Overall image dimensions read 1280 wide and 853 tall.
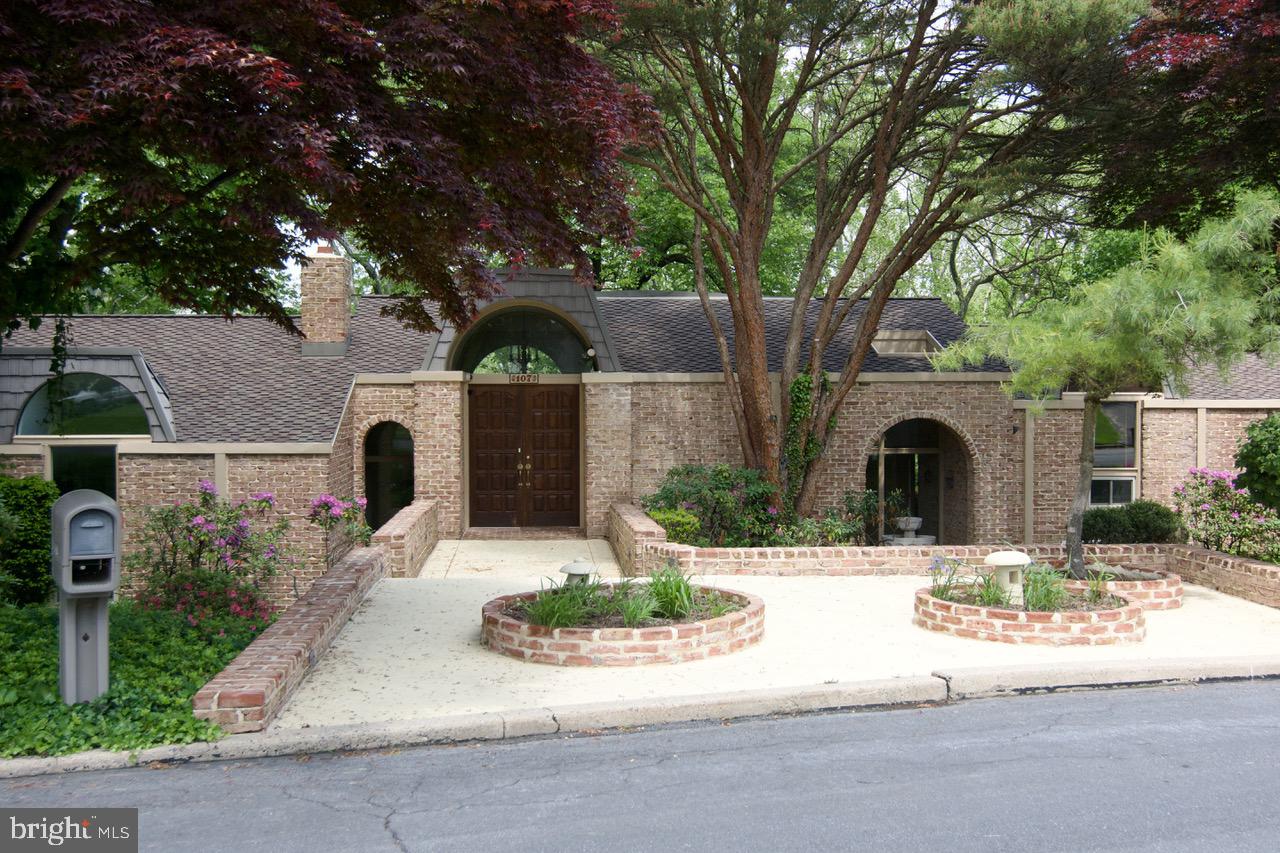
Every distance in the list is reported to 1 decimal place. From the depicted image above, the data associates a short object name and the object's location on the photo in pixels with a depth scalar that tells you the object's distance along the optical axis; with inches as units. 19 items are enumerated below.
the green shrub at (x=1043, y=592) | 326.6
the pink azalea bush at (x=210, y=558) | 442.9
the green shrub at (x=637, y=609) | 300.8
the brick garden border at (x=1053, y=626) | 312.3
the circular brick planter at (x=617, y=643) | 287.0
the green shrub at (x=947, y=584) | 347.6
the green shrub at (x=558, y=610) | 298.7
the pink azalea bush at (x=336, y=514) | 511.2
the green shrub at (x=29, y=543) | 514.9
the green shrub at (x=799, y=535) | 522.0
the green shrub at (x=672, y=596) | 313.3
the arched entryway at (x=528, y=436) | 651.5
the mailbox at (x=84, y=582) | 224.1
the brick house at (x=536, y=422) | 578.6
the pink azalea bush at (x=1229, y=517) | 453.4
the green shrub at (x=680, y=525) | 497.4
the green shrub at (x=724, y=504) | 521.7
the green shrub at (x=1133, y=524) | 582.2
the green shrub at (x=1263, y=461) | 419.8
